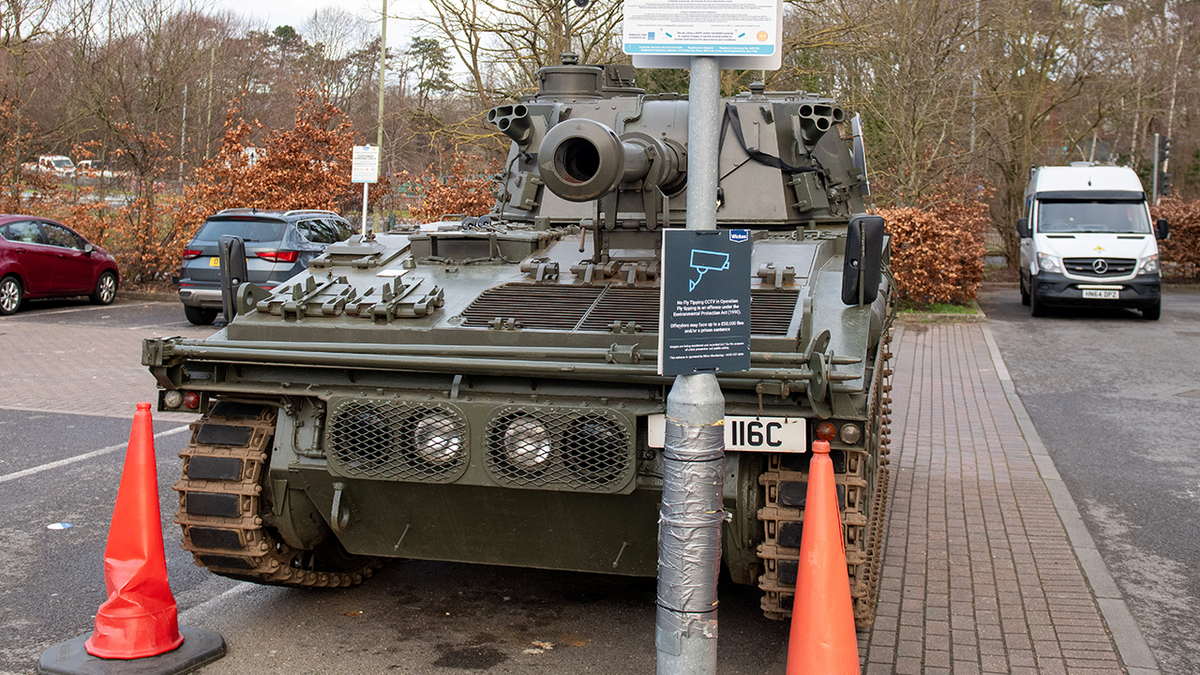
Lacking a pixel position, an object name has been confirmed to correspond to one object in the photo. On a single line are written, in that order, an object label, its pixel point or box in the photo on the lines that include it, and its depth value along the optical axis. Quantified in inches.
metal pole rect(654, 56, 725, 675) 138.3
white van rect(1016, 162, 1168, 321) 706.2
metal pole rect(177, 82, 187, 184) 1147.4
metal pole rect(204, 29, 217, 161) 1204.7
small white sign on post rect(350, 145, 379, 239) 651.5
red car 669.3
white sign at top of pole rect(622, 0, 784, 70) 135.9
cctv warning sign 133.4
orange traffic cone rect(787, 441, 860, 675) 153.9
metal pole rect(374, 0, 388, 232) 898.7
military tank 168.7
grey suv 605.0
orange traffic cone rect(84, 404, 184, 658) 178.9
